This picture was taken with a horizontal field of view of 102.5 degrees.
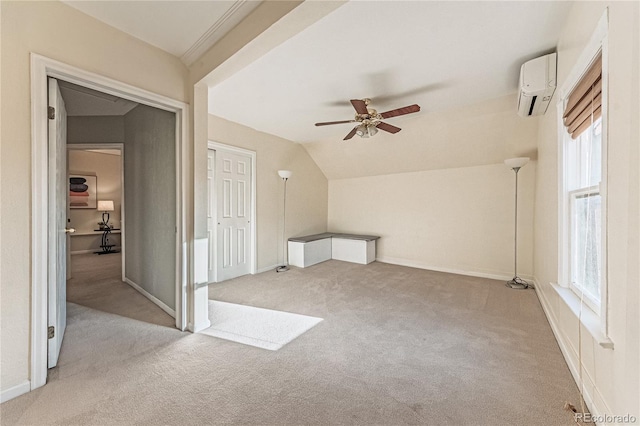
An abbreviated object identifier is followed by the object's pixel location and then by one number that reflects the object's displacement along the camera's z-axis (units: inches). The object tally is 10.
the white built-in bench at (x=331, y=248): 195.0
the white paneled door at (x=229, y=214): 155.1
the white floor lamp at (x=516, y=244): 143.9
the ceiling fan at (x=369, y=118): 108.4
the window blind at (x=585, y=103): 57.6
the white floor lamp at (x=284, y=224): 197.2
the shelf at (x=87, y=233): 240.5
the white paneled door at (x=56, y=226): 71.5
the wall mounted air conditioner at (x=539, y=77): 90.4
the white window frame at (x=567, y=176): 51.1
